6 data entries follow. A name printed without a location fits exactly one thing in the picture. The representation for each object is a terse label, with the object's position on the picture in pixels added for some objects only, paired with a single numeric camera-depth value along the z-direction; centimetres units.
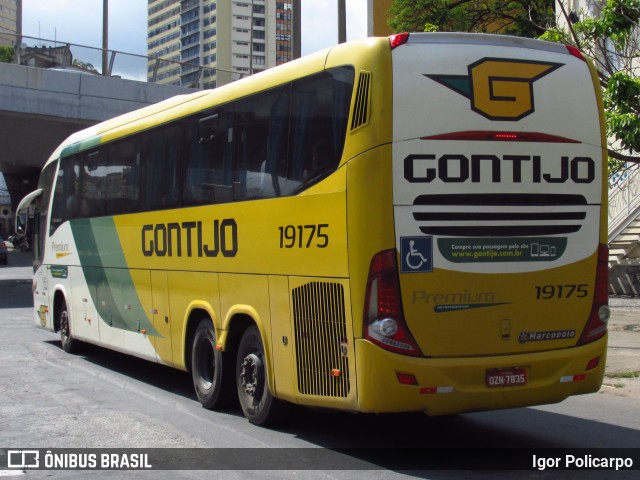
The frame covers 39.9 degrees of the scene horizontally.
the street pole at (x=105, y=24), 3591
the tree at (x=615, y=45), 1370
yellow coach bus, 692
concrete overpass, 2742
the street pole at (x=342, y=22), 1952
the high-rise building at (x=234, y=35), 19150
